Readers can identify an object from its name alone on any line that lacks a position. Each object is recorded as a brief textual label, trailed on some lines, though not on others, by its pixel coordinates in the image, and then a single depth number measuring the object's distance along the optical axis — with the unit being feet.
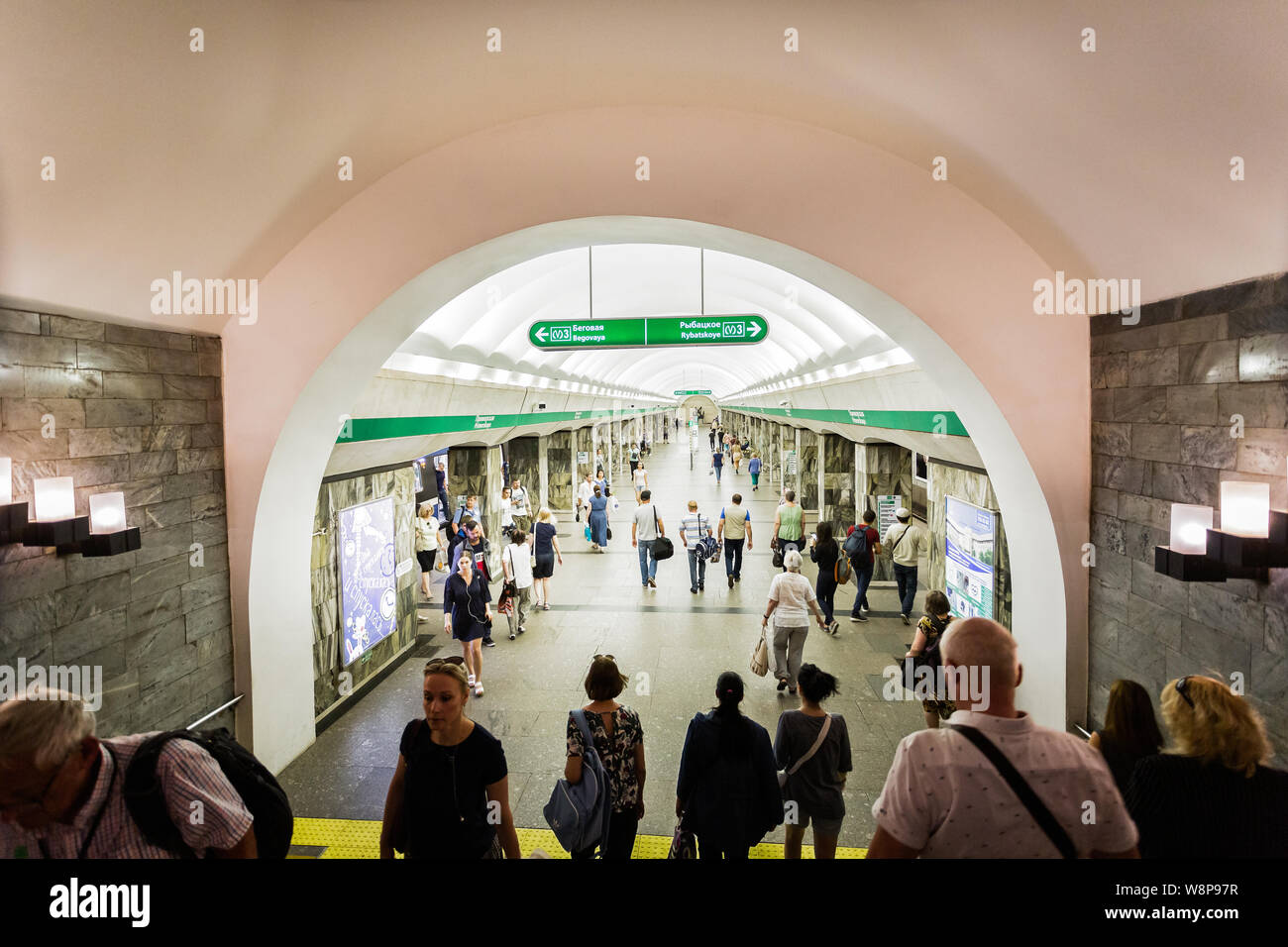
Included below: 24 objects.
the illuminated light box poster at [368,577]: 20.47
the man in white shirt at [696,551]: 30.04
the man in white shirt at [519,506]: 38.78
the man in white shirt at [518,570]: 23.97
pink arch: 12.34
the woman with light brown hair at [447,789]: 7.78
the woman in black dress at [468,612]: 18.93
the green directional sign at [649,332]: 22.20
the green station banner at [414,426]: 18.45
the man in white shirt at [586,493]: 46.88
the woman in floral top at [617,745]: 9.45
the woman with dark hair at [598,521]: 39.06
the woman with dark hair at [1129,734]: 7.50
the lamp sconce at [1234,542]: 7.70
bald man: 4.83
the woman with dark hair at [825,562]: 24.54
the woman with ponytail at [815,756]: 9.90
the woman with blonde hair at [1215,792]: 5.96
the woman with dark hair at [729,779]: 8.87
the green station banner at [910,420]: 19.65
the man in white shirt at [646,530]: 30.45
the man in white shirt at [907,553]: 25.77
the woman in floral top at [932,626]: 14.80
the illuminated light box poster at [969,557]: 21.09
